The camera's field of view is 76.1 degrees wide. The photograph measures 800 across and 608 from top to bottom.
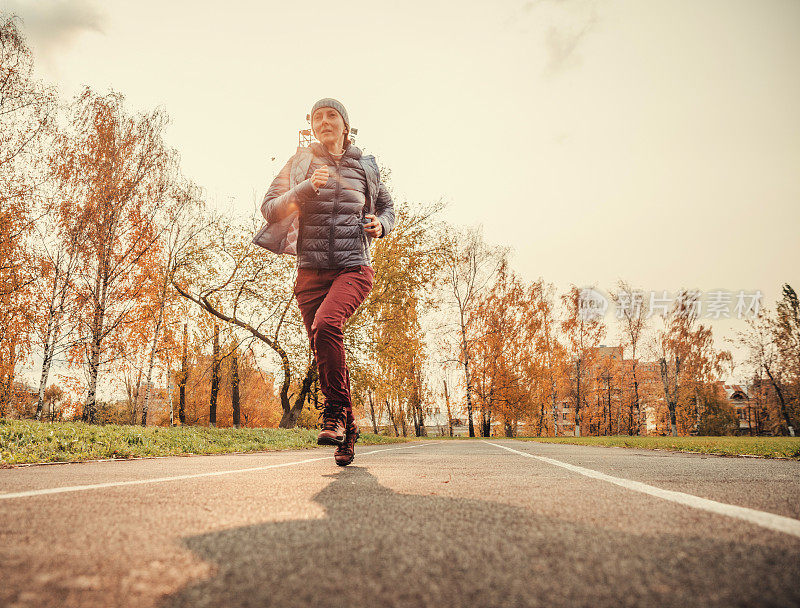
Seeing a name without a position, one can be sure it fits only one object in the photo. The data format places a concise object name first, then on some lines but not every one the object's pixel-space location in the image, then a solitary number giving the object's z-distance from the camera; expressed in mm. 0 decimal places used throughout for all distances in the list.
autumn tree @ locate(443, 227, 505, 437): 36719
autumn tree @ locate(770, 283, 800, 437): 42781
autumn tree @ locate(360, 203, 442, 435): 22328
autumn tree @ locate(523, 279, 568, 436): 35531
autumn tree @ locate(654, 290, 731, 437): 43656
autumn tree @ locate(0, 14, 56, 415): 16219
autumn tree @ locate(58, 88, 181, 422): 18156
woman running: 4254
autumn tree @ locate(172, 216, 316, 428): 23281
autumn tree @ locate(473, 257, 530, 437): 35500
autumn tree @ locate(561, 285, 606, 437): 41656
